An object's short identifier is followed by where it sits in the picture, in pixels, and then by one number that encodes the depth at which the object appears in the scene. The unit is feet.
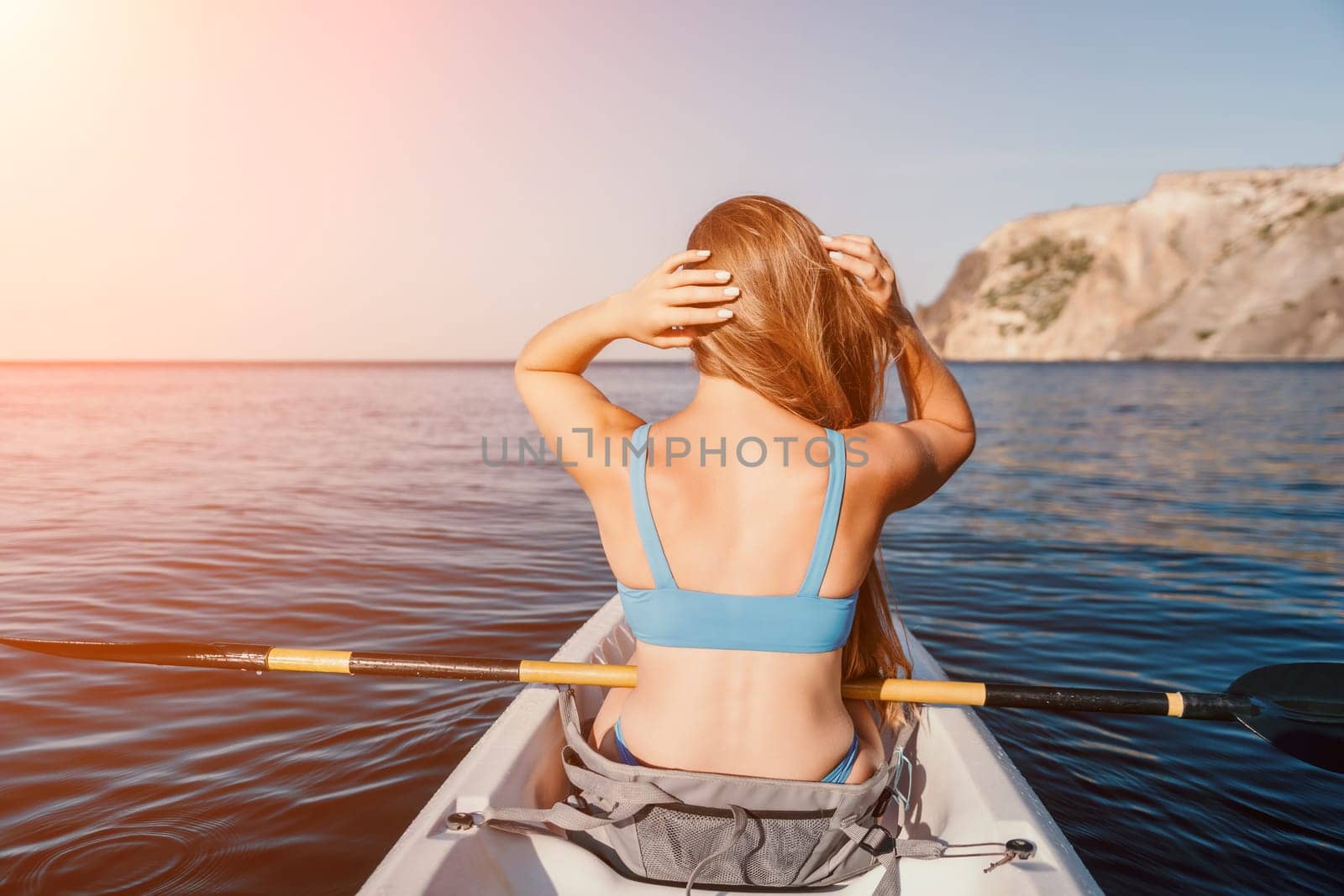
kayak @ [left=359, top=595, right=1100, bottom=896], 6.61
